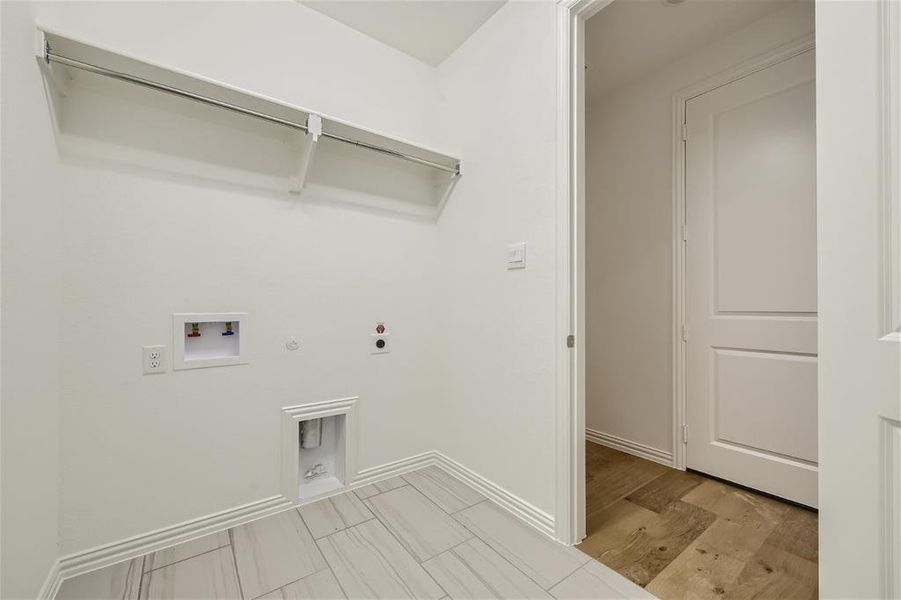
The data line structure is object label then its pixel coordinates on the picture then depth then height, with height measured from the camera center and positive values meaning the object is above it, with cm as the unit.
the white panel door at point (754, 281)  189 +9
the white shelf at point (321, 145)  130 +81
